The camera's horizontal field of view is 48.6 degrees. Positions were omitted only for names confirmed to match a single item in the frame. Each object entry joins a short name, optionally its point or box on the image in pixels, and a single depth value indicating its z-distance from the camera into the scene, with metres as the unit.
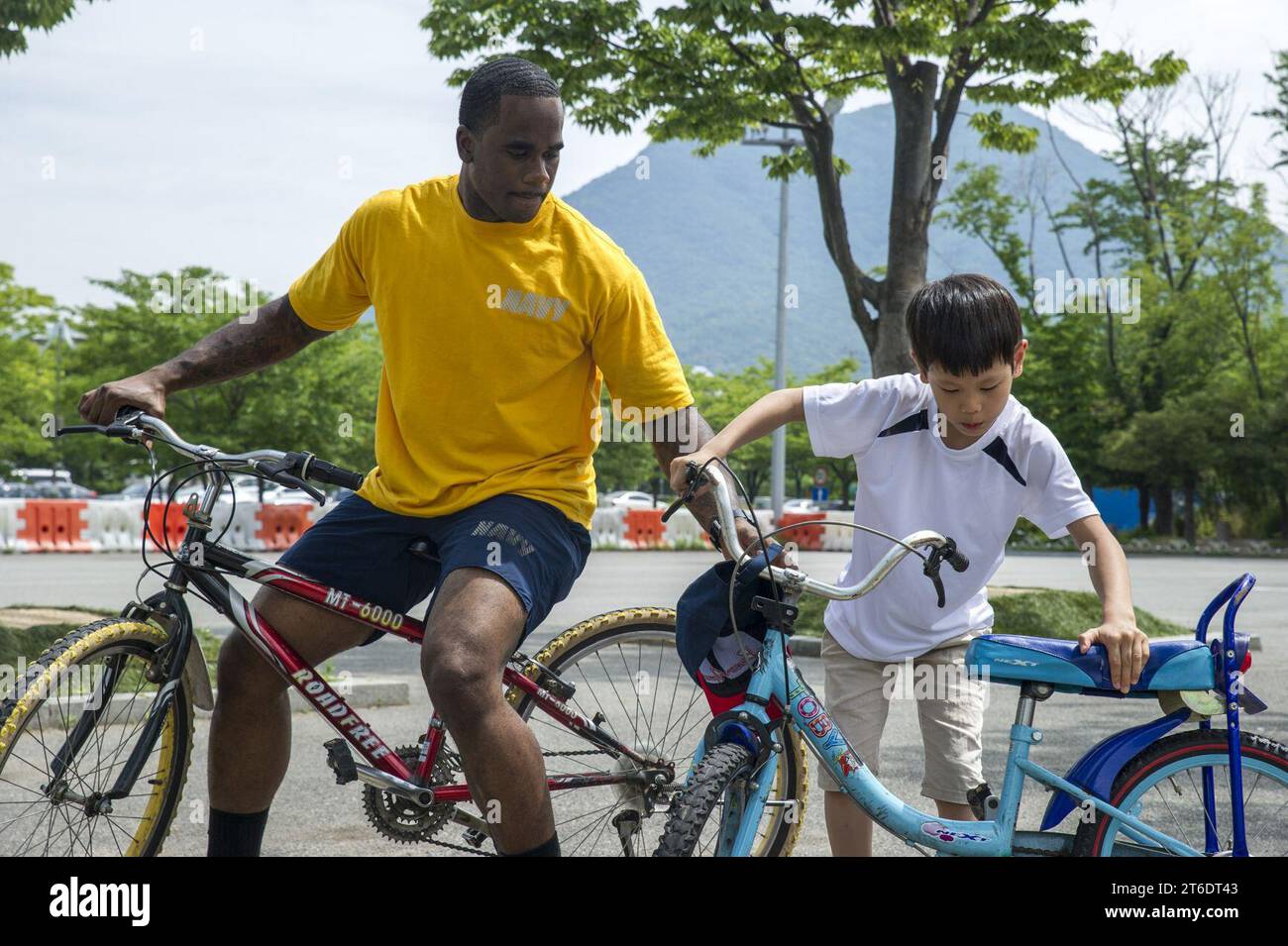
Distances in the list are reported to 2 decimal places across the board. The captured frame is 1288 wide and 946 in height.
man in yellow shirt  3.16
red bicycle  3.23
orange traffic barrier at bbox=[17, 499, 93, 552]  23.39
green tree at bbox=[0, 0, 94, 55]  9.00
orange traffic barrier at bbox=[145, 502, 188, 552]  22.48
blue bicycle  2.74
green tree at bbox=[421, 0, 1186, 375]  11.45
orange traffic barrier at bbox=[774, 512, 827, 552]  30.50
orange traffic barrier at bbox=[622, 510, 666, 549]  28.36
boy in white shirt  3.19
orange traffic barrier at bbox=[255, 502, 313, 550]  24.11
